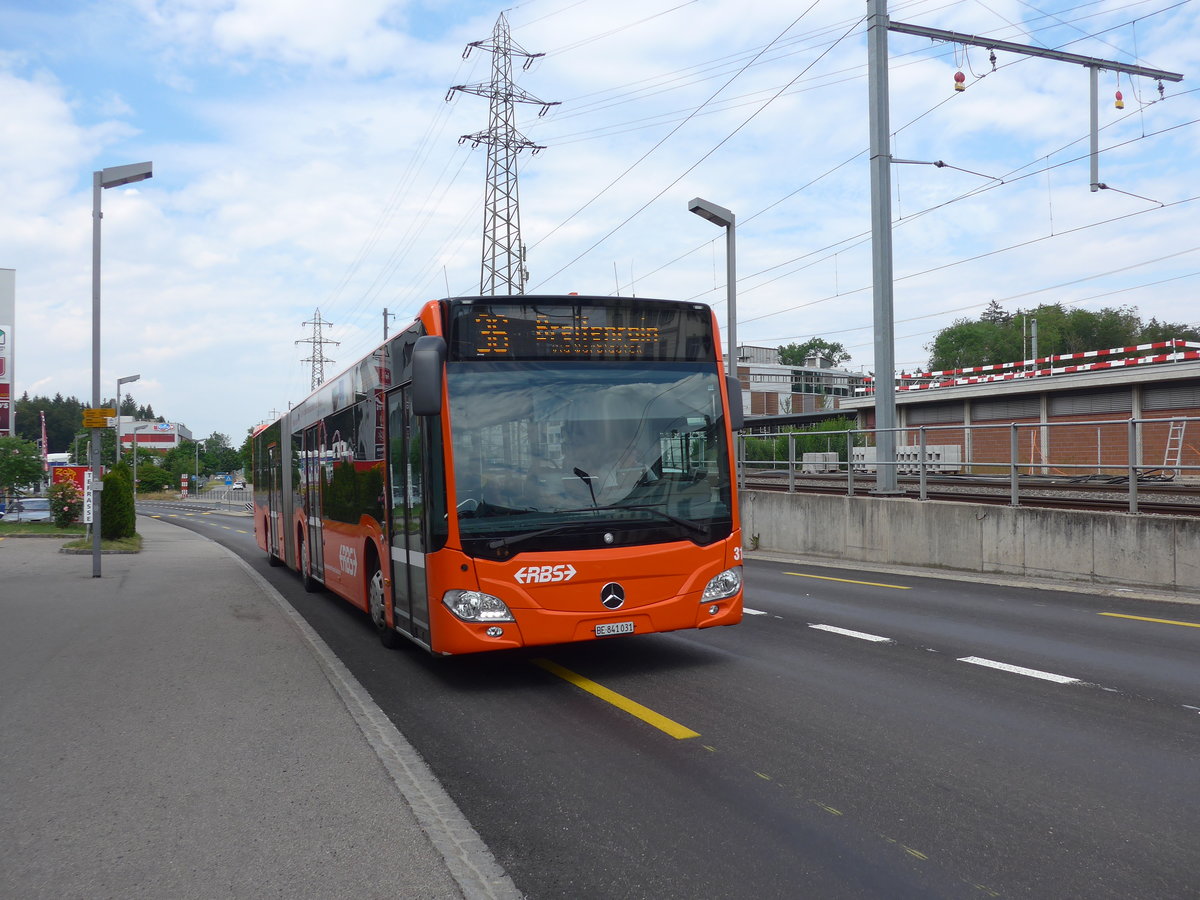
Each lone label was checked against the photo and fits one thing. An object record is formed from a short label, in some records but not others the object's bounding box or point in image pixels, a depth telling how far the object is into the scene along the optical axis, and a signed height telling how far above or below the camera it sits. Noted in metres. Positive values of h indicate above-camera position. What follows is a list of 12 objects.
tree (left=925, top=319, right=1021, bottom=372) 103.25 +11.04
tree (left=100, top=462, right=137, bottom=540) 28.41 -1.06
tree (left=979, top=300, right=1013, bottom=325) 113.49 +15.54
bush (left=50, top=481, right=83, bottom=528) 32.06 -0.98
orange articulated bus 7.11 -0.08
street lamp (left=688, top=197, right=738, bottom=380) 23.22 +5.02
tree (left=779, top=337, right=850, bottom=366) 158.75 +16.57
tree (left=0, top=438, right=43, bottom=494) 35.31 +0.40
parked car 40.03 -1.41
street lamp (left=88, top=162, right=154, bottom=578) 17.12 +4.30
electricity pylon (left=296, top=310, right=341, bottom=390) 76.25 +8.55
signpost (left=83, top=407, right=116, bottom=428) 16.74 +0.91
